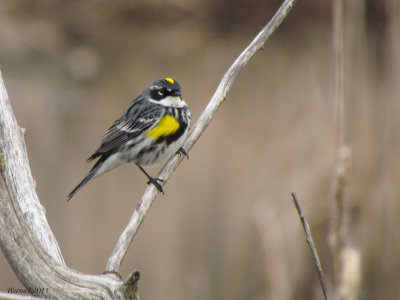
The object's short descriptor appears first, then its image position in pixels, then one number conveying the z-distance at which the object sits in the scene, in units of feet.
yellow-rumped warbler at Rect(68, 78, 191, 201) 24.06
